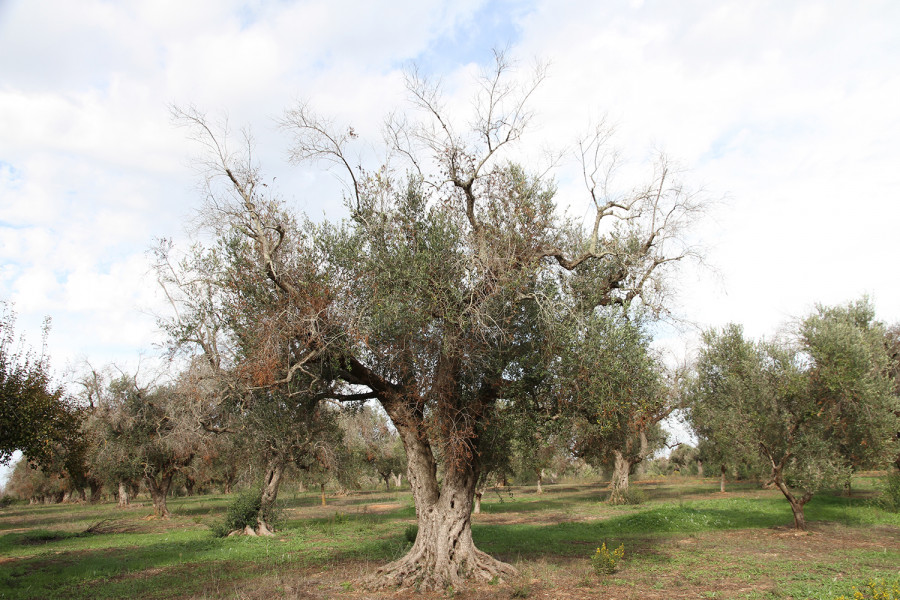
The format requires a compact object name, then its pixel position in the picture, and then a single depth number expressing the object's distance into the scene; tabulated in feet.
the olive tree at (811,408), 62.13
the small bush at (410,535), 54.49
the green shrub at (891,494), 74.33
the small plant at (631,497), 108.17
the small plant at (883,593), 24.09
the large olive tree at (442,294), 37.01
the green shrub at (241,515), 75.66
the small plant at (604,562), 42.57
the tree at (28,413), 48.78
